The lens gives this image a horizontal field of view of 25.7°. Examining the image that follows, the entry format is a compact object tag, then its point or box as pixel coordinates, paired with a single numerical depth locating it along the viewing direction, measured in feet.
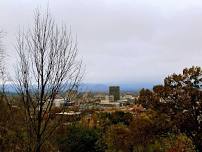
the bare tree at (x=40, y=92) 29.73
